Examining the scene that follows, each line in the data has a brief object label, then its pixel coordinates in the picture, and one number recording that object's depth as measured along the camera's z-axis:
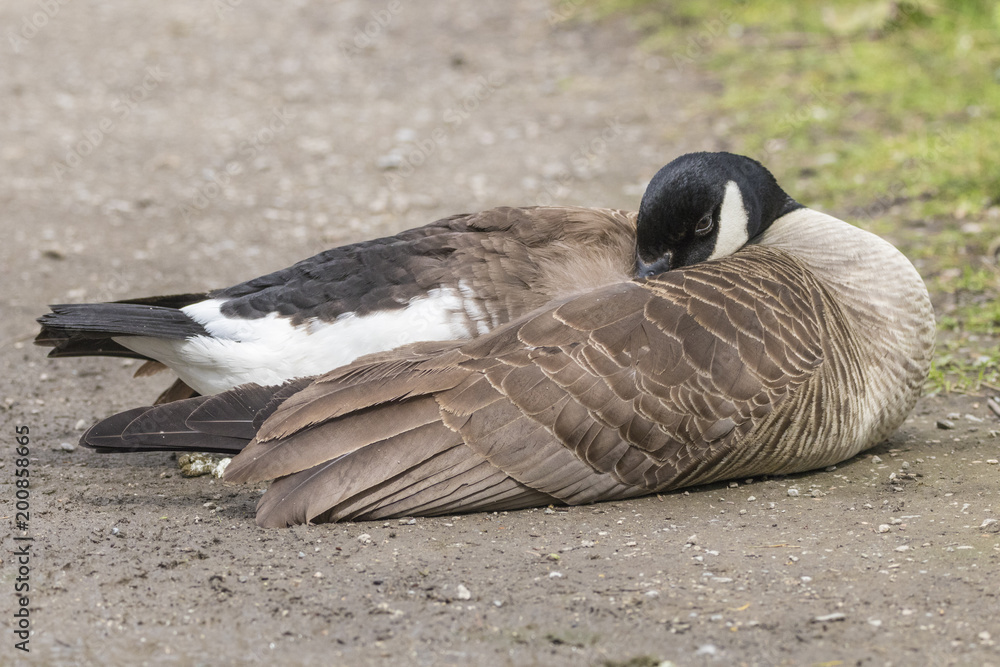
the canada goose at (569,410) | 8.14
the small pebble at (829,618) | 6.57
